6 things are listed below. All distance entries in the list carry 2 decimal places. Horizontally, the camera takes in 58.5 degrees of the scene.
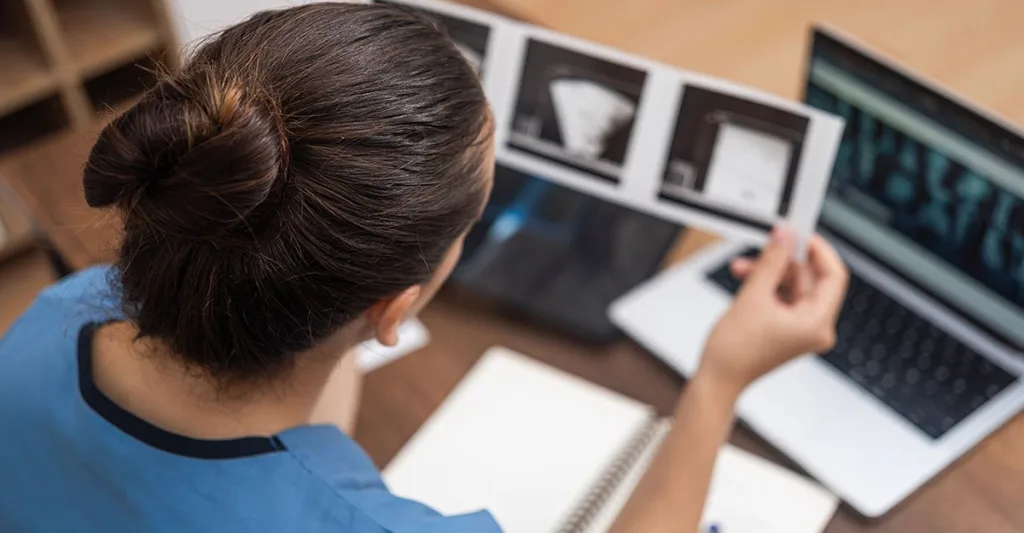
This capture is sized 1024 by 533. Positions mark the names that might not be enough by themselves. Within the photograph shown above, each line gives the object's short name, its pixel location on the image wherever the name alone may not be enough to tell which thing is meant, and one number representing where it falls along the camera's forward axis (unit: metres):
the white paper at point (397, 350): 0.90
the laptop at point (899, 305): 0.77
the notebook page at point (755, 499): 0.75
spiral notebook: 0.76
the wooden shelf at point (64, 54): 1.65
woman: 0.52
